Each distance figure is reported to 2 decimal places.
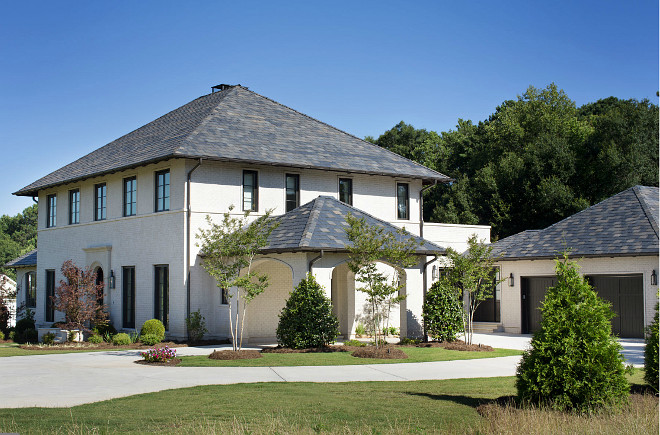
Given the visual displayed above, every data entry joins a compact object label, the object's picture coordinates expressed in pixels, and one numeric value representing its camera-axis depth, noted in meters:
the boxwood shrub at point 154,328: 25.38
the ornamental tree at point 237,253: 20.80
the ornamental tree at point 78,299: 26.77
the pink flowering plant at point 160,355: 19.42
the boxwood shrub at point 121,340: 25.44
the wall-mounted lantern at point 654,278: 25.64
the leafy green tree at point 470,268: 23.17
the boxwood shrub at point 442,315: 24.14
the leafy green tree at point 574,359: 10.70
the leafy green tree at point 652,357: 11.74
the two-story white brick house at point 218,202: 25.41
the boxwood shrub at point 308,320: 21.81
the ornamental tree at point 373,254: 20.80
